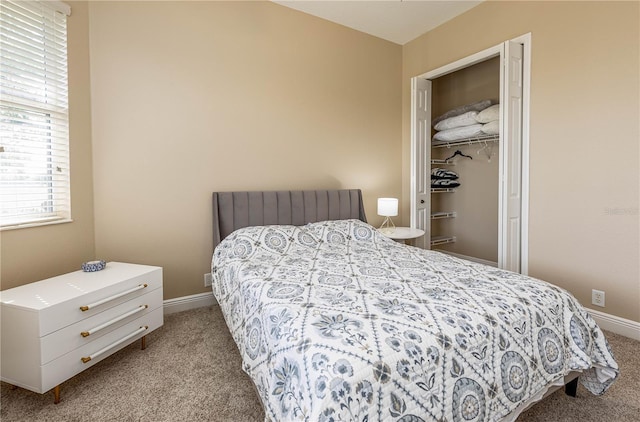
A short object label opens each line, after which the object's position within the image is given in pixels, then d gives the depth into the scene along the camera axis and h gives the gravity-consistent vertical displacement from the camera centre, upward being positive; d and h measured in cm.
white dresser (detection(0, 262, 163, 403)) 159 -66
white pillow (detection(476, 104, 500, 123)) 342 +96
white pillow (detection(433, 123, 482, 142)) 364 +84
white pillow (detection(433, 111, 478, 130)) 364 +98
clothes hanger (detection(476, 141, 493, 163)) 396 +67
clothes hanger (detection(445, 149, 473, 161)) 424 +66
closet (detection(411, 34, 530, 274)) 286 +45
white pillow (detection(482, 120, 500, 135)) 341 +81
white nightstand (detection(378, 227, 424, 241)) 339 -34
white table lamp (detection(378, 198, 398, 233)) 360 -5
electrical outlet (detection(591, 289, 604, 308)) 249 -76
